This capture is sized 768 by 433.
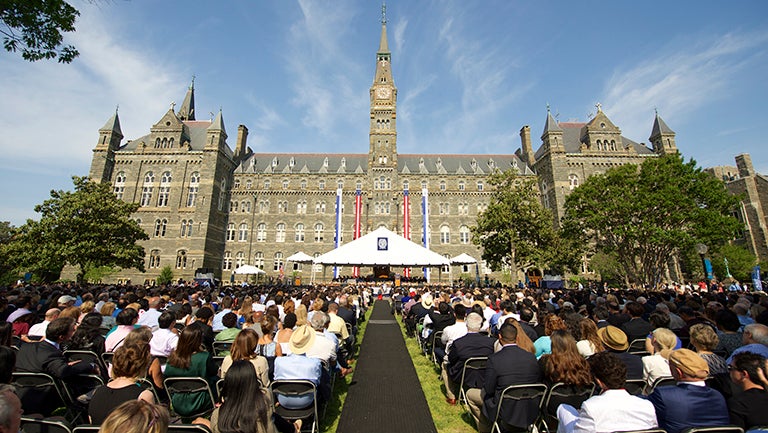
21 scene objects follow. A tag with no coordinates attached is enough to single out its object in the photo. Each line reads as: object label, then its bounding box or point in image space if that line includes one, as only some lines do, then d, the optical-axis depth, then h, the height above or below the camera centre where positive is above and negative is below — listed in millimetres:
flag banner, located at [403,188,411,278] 44125 +9161
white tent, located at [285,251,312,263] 27606 +2148
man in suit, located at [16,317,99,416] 4016 -1056
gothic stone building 41844 +13501
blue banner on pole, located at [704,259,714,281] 21878 +1103
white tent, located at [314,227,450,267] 19875 +1869
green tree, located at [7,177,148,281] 22719 +3552
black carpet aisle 5637 -2258
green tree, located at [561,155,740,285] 23266 +5563
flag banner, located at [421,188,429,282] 42219 +9265
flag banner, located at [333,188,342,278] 44219 +8369
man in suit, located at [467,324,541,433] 4230 -1231
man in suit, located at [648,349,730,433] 3109 -1078
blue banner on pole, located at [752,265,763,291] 22781 +400
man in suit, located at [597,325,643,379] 4598 -907
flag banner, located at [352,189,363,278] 44312 +9981
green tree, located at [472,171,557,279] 29375 +5011
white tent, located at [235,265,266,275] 30656 +1299
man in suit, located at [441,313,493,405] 5738 -1170
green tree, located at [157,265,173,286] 37234 +891
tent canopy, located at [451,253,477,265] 28281 +2056
